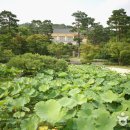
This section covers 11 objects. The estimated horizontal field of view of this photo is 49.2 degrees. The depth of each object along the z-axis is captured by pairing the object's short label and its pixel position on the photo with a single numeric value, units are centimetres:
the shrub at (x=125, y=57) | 1750
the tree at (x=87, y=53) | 1680
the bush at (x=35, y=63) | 498
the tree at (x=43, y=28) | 2378
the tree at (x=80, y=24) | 2351
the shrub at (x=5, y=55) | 1127
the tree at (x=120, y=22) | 2117
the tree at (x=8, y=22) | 1674
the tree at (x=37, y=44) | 1657
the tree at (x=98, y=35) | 2346
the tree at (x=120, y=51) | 1769
